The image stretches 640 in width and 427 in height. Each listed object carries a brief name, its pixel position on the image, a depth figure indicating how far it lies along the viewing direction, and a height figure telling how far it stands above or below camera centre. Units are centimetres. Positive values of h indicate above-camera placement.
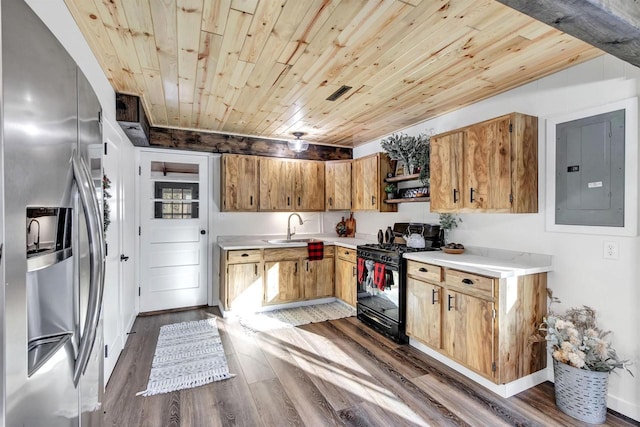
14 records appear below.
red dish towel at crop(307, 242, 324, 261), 436 -55
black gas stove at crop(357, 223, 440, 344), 320 -76
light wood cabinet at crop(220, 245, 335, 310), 401 -90
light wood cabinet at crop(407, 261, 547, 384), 230 -87
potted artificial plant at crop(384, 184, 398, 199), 411 +28
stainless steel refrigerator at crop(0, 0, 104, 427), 62 -5
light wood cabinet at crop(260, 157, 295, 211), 447 +40
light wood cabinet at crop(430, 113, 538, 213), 250 +39
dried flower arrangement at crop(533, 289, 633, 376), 204 -89
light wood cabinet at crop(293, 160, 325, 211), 470 +40
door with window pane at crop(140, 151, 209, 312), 415 -26
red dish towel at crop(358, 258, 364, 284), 378 -72
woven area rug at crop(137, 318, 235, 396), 250 -137
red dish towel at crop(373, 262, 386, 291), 339 -71
